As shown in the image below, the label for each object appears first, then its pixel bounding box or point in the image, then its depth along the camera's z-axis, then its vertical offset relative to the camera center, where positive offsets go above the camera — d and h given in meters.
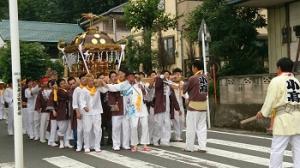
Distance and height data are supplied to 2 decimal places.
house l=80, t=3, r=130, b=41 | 40.69 +4.87
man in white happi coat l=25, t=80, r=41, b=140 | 15.12 -1.00
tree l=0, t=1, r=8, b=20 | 14.56 +2.34
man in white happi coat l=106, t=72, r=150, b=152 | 11.41 -0.66
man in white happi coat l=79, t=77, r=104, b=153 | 11.46 -0.75
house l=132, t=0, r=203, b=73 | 28.08 +2.43
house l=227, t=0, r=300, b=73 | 16.53 +1.80
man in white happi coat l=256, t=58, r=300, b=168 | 7.18 -0.53
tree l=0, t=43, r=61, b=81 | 29.72 +1.38
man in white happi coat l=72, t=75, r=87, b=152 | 11.51 -0.65
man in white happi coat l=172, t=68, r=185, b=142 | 12.84 -0.64
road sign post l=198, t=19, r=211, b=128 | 15.65 +1.40
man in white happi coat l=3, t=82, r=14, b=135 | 17.20 -0.76
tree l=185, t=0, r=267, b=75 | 19.80 +1.68
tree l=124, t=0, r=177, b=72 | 26.58 +3.37
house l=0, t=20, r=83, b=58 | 46.69 +5.03
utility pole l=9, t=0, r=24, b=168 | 6.91 +0.05
